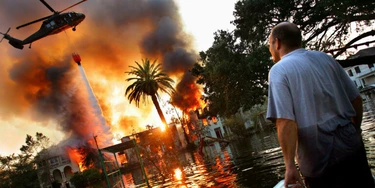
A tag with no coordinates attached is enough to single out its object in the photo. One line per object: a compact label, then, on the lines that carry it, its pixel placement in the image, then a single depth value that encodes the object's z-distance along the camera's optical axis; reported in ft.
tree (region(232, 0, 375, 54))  45.42
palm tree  146.58
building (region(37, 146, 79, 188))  206.90
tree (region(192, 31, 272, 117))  67.61
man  7.43
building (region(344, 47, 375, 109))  216.86
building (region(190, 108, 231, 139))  233.96
